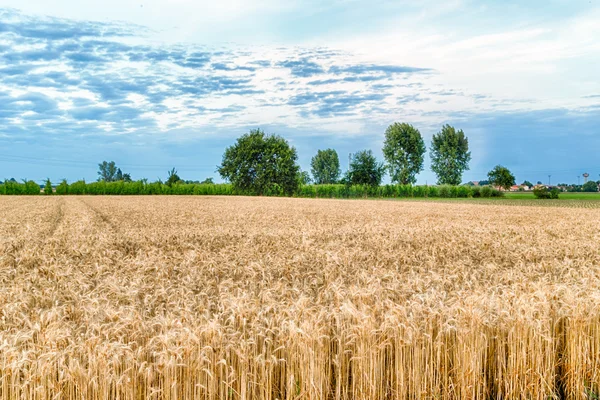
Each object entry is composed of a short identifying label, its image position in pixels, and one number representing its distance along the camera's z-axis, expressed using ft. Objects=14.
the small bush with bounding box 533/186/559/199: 288.51
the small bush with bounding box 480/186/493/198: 334.65
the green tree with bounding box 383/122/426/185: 393.09
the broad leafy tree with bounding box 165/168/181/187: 351.23
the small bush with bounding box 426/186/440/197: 335.14
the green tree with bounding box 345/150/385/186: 328.08
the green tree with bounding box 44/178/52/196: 327.88
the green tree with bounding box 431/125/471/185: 403.13
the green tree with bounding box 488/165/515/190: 427.33
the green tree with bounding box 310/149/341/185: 540.11
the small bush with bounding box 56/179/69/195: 319.98
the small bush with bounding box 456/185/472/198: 337.21
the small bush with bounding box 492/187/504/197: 331.77
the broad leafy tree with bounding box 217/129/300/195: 329.52
